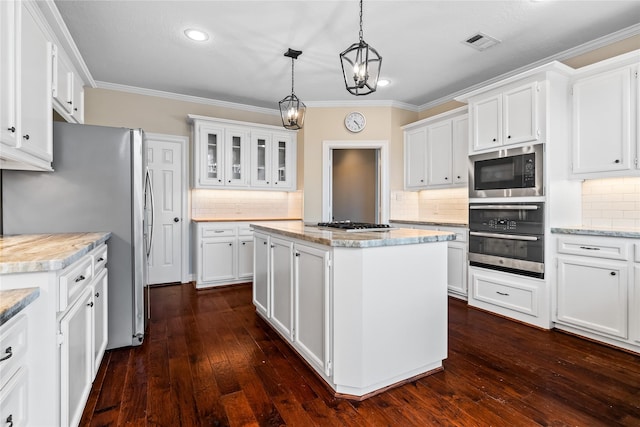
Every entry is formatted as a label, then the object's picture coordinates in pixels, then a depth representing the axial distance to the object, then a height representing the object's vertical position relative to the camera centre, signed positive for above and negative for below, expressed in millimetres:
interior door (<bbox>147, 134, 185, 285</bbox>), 4516 +44
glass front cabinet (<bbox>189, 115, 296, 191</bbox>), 4590 +839
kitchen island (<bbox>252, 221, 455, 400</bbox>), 1884 -572
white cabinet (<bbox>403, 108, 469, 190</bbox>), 4141 +822
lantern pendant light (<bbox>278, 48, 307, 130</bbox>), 3037 +930
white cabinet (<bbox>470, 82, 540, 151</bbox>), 3051 +934
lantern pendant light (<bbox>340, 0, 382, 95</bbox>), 1905 +844
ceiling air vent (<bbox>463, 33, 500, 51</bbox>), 3064 +1628
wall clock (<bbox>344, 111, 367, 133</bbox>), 4910 +1340
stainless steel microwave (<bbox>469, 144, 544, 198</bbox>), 3045 +391
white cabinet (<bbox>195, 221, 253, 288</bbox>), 4398 -562
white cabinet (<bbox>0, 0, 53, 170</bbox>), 1730 +718
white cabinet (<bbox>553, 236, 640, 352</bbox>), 2512 -636
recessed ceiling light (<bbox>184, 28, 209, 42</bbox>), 2971 +1626
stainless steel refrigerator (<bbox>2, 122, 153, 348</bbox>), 2232 +81
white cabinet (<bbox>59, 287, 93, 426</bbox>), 1396 -696
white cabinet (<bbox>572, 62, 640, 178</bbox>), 2660 +750
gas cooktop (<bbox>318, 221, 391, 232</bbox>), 2526 -118
